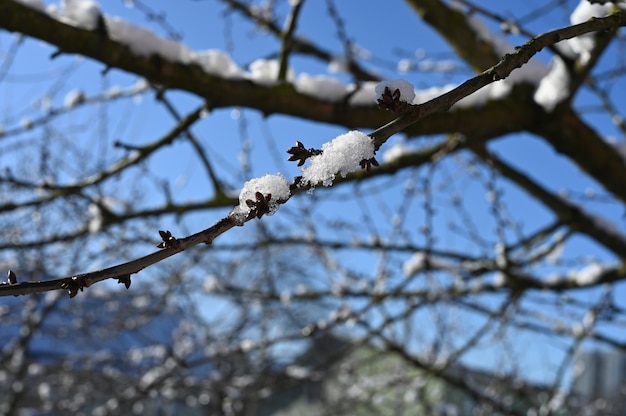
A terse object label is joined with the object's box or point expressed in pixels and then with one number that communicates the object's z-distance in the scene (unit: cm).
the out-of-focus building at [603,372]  1045
